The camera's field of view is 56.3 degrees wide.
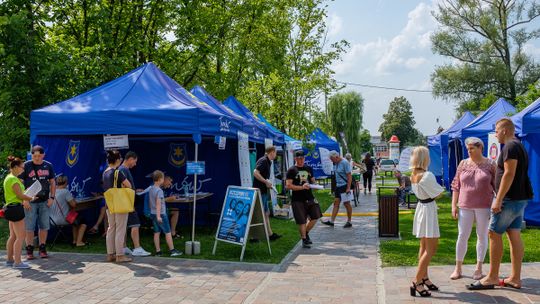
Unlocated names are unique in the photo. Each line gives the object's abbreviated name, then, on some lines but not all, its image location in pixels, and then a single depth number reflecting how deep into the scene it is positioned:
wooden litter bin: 10.14
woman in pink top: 6.05
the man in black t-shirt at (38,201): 8.00
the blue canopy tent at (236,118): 10.58
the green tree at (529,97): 16.05
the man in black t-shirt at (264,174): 9.58
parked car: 42.26
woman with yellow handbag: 7.74
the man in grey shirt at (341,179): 11.58
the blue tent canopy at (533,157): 10.87
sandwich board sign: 8.08
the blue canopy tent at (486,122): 14.69
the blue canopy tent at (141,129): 8.46
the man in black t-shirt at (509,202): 5.61
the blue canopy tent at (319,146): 28.28
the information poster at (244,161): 10.76
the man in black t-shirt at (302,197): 9.04
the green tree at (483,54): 38.72
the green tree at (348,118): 51.47
